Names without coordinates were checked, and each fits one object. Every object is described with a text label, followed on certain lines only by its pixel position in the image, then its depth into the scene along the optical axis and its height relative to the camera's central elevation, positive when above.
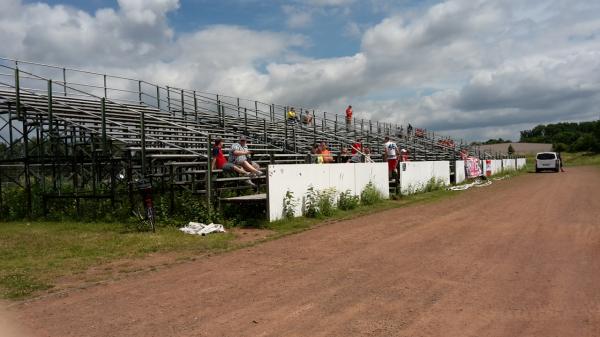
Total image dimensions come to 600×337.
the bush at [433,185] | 23.14 -0.78
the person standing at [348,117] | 34.43 +3.91
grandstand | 13.37 +1.24
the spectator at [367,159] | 18.75 +0.49
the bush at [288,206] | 12.62 -0.82
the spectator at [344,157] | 19.54 +0.64
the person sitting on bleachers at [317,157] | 17.16 +0.60
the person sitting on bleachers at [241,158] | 13.46 +0.50
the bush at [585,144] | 107.81 +4.62
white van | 46.91 +0.33
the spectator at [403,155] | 23.02 +0.73
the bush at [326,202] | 13.76 -0.84
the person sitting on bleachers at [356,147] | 19.73 +1.04
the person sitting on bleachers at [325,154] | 17.72 +0.69
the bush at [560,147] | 125.12 +4.62
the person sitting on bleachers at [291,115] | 28.84 +3.50
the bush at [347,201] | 15.32 -0.92
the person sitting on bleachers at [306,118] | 31.11 +3.55
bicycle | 10.60 -0.54
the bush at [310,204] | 13.45 -0.86
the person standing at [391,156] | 19.68 +0.60
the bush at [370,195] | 16.78 -0.83
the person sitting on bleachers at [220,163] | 13.22 +0.38
